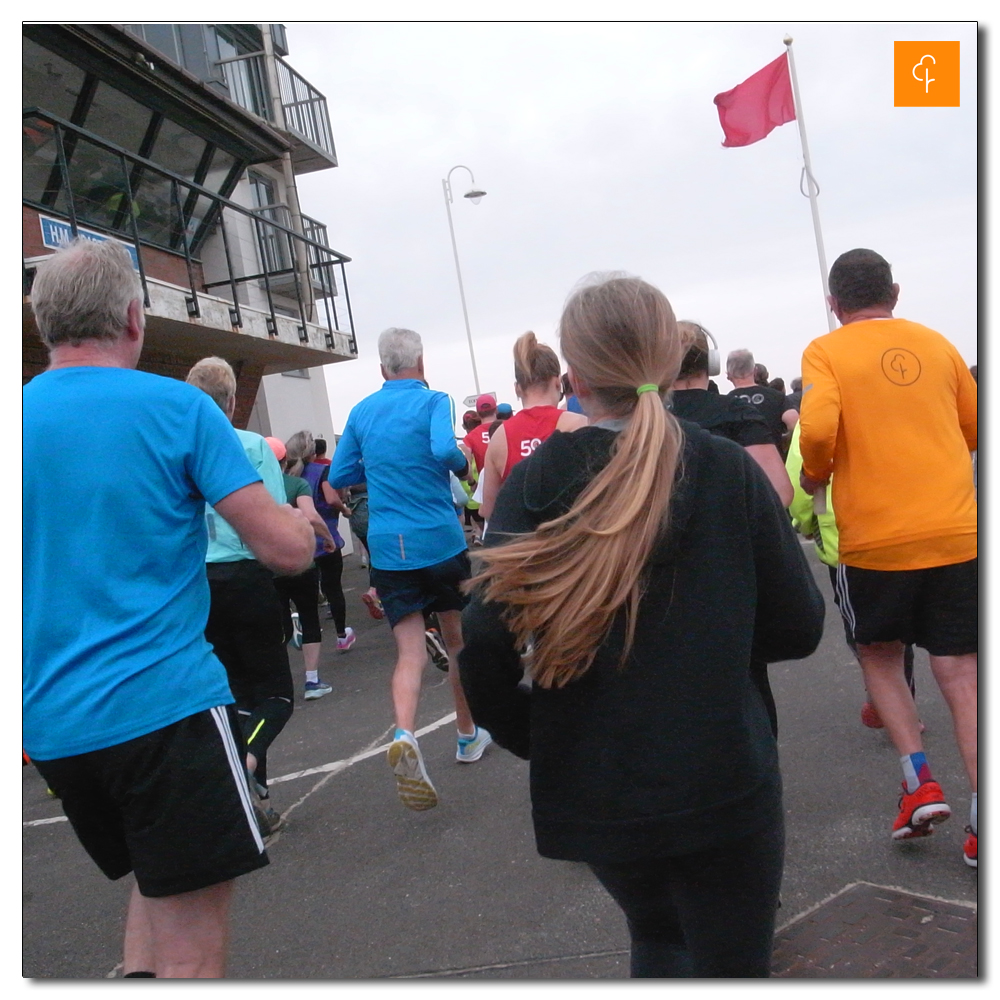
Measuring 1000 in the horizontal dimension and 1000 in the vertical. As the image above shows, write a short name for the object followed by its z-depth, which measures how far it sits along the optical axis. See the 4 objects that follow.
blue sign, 9.44
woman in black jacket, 1.63
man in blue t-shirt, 1.98
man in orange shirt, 3.06
